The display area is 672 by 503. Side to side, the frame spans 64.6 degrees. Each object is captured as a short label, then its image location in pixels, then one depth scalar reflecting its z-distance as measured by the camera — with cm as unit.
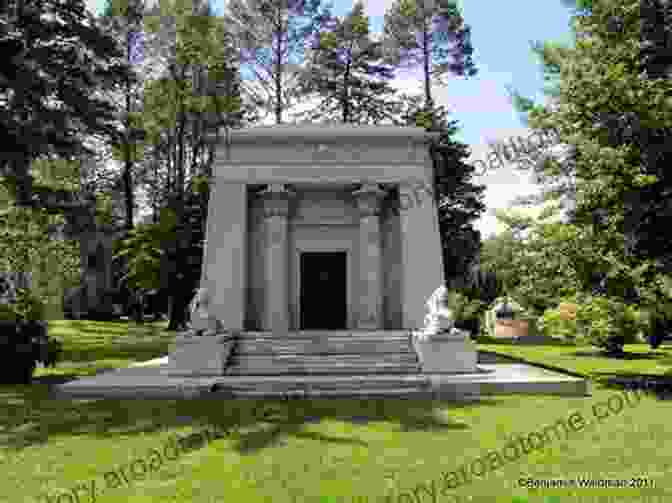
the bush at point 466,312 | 2683
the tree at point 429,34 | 3259
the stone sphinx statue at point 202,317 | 1233
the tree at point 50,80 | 1606
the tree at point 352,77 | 3247
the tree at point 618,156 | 1013
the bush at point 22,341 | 1169
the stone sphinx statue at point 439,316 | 1220
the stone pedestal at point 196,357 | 1192
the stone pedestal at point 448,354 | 1188
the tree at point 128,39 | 3234
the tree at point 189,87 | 3105
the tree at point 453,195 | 2983
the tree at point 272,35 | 3055
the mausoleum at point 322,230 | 1519
